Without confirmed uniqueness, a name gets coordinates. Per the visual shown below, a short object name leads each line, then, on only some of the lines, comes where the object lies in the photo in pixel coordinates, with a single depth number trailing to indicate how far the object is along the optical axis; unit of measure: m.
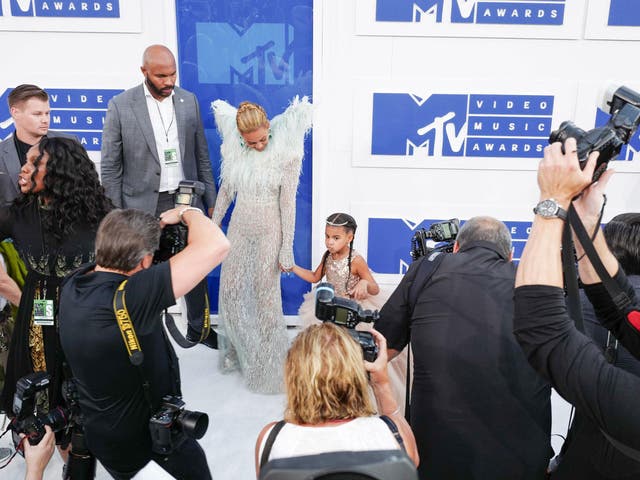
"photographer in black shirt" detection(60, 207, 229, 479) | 1.48
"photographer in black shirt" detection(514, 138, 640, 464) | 0.91
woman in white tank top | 1.05
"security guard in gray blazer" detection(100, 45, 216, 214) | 3.15
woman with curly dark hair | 1.95
